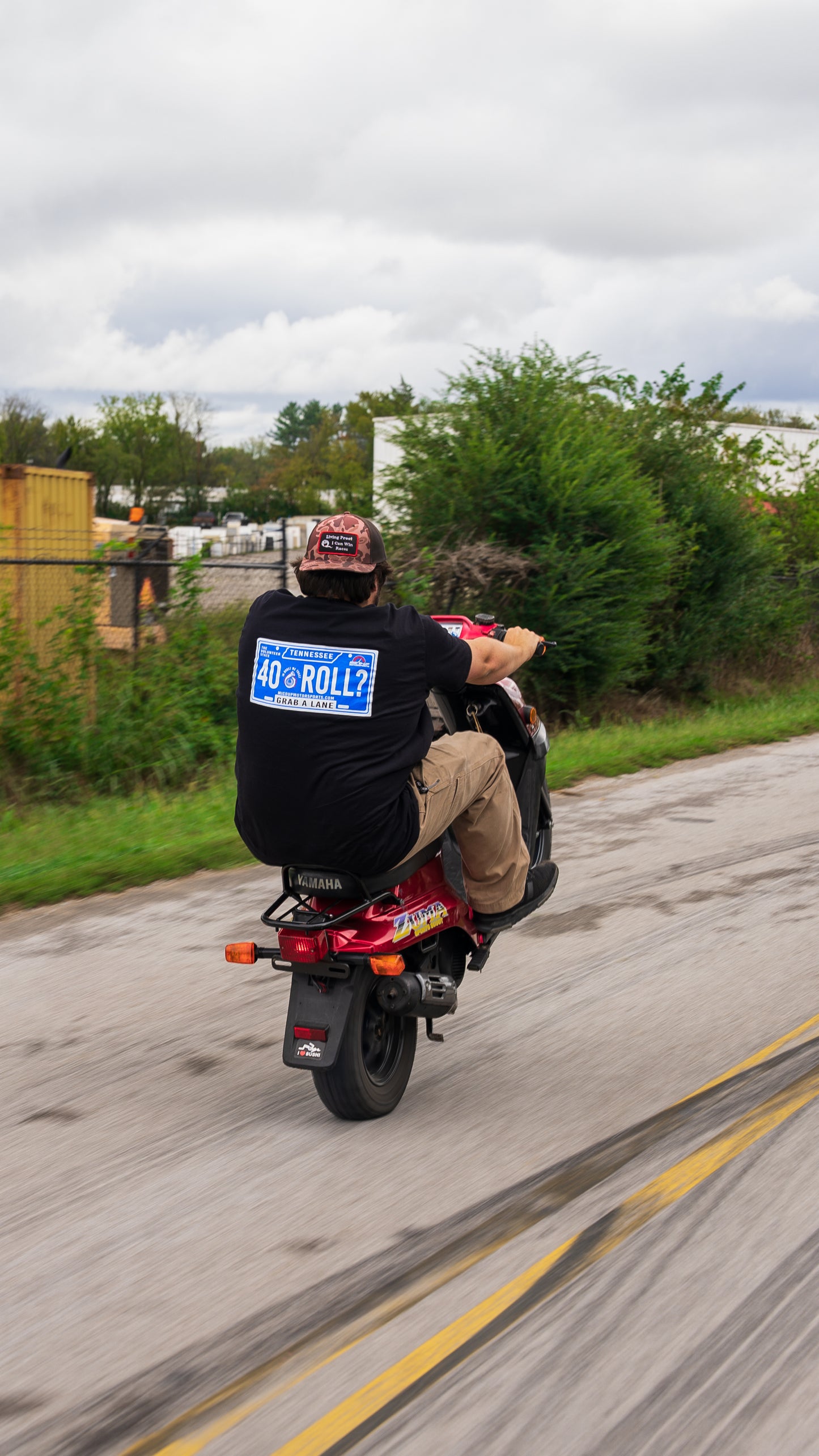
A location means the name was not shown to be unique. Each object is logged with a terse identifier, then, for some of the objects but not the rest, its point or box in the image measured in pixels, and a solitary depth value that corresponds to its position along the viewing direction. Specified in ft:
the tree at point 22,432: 220.49
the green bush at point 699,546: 58.39
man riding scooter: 13.43
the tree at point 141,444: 272.92
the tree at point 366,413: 338.95
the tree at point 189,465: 286.05
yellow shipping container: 36.88
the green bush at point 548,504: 48.70
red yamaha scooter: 13.44
